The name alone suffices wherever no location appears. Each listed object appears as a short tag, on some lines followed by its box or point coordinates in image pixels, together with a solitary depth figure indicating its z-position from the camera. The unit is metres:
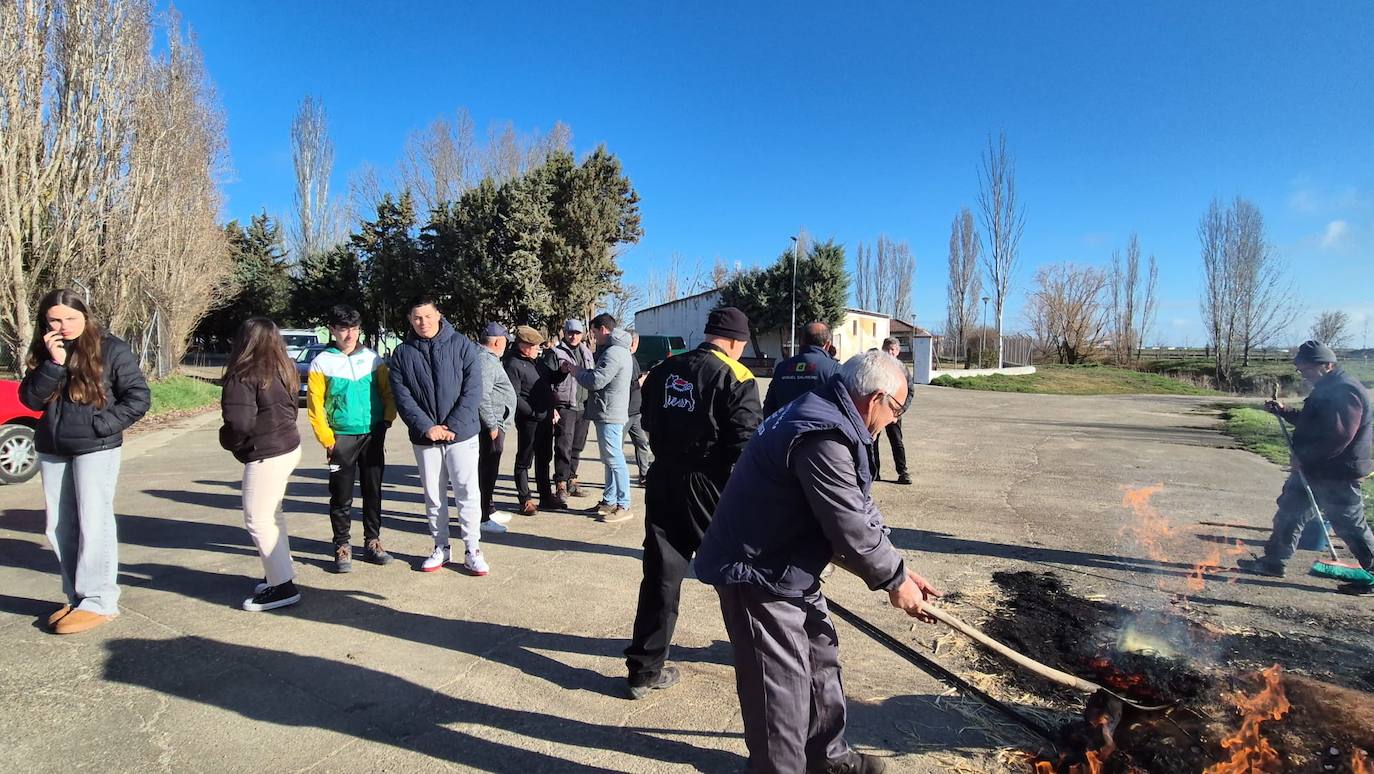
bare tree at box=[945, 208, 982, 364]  51.66
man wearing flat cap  6.78
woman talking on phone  3.70
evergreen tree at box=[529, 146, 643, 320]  28.94
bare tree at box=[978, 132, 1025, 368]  38.09
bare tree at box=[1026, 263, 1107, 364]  44.81
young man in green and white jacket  4.72
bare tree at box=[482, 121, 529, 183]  34.34
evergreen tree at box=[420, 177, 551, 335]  27.94
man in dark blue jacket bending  2.17
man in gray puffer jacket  6.32
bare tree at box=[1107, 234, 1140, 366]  45.94
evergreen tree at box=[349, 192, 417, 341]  30.56
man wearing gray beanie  4.96
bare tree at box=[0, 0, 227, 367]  11.60
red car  7.46
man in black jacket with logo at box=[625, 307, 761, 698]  3.22
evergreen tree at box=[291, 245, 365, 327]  35.78
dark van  24.33
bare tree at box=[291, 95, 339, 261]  40.84
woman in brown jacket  4.05
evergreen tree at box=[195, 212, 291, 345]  39.12
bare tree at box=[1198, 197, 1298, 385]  28.95
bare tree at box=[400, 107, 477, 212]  33.47
